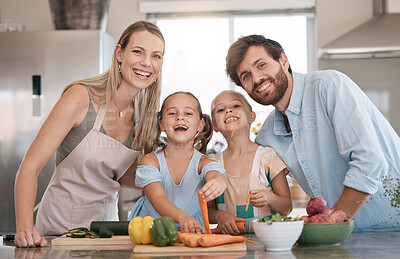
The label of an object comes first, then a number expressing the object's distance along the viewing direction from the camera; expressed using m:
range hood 3.33
